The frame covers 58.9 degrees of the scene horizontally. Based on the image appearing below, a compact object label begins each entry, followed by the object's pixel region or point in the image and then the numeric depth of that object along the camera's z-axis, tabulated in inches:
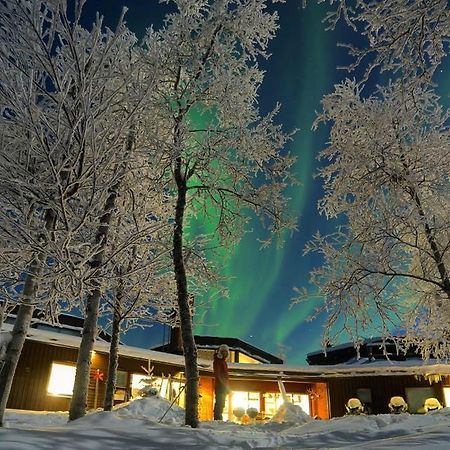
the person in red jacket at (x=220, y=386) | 357.7
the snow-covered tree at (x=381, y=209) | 392.2
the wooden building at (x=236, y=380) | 591.2
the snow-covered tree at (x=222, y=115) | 337.4
